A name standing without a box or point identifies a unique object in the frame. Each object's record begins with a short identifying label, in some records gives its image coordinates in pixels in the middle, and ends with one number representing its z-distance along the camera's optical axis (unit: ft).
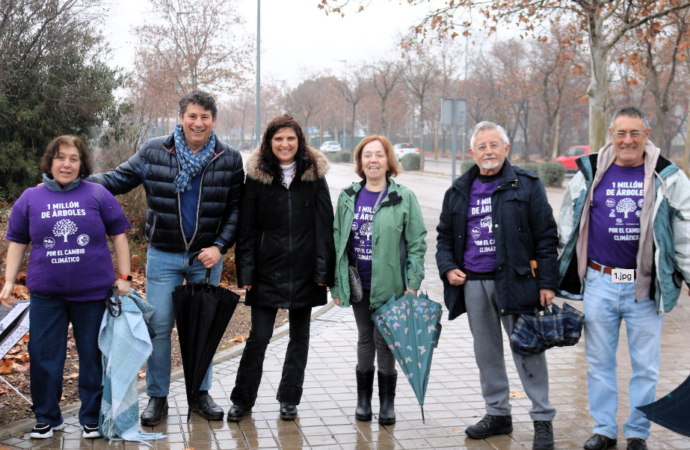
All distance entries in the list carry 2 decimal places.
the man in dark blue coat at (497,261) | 12.59
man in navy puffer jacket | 13.58
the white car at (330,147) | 197.57
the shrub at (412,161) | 138.51
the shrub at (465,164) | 108.68
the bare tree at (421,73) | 139.74
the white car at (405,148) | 173.11
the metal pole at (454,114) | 54.49
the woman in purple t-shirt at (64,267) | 12.35
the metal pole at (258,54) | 80.69
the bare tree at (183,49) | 79.61
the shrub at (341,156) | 173.73
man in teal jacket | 12.04
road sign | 54.65
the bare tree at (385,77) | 148.25
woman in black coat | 13.82
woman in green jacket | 13.52
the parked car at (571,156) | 127.39
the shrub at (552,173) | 93.66
